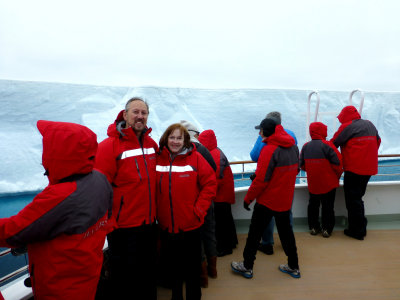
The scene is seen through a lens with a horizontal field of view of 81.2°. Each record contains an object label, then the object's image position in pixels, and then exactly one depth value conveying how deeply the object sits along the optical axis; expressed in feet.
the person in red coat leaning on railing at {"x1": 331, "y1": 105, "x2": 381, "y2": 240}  7.33
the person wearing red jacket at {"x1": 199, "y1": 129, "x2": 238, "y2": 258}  6.46
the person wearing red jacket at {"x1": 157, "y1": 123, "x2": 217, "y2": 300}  4.34
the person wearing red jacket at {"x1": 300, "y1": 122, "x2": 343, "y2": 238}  7.35
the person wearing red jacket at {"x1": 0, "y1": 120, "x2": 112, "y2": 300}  2.45
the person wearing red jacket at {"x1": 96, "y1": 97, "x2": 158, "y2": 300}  4.01
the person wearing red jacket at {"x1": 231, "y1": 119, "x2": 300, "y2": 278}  5.27
